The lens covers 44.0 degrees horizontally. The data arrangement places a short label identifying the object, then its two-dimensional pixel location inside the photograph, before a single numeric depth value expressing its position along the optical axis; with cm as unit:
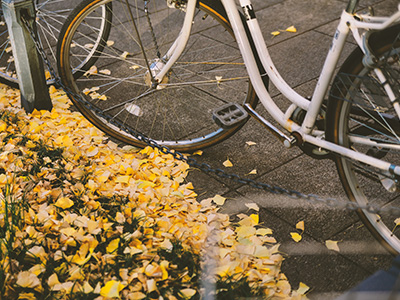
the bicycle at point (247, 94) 250
